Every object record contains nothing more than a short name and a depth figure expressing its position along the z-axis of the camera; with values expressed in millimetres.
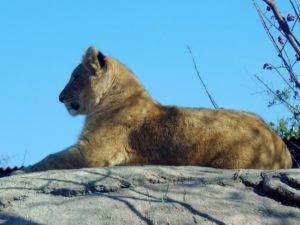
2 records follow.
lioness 13891
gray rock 10664
